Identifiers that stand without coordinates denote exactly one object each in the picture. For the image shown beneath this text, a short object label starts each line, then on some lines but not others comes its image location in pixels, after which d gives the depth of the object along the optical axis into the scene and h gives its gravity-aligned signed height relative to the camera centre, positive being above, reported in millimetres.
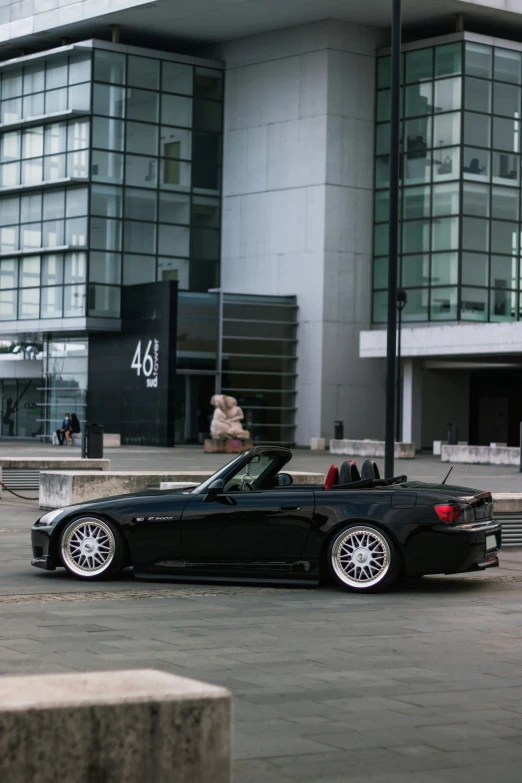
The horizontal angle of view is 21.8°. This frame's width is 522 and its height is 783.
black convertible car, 10930 -787
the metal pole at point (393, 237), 17250 +2684
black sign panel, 50250 +2417
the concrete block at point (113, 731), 3533 -802
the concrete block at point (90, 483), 18578 -723
